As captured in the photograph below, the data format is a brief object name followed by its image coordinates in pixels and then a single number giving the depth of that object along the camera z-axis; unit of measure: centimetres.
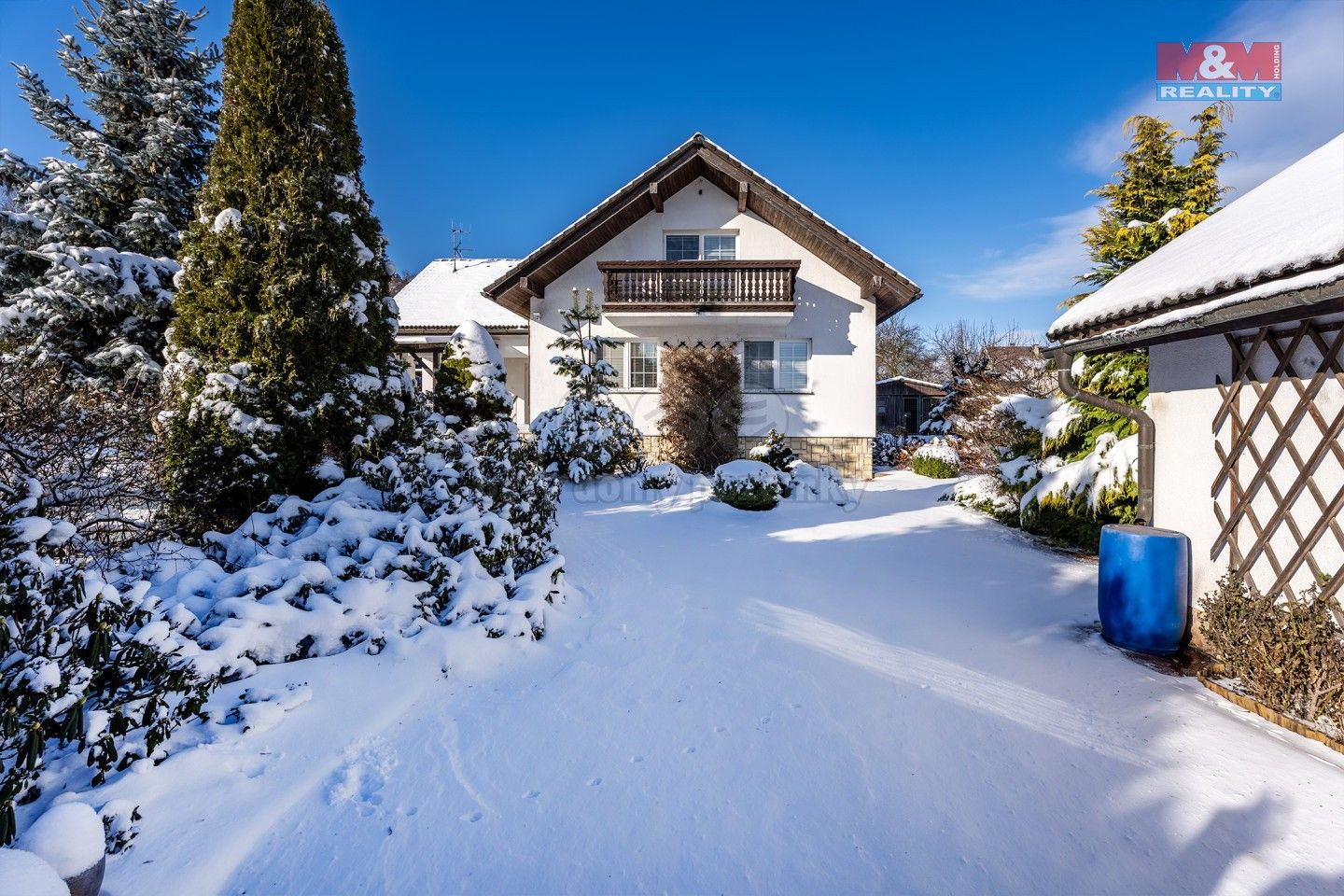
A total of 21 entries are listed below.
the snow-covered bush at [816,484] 1037
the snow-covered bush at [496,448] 486
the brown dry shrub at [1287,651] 294
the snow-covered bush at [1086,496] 628
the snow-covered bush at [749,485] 914
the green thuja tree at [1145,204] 736
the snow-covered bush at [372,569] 331
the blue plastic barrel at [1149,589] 386
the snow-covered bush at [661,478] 1043
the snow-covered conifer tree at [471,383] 862
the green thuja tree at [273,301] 430
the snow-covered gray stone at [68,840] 159
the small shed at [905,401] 2277
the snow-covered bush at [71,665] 187
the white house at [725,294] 1357
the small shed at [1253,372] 304
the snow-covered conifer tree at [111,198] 817
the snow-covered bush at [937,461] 1412
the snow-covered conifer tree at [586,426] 1062
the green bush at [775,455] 1099
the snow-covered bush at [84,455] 343
